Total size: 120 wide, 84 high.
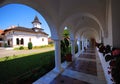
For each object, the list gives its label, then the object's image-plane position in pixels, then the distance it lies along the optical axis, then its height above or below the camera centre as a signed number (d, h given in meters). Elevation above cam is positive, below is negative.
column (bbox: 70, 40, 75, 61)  6.33 -0.65
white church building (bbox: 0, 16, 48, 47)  19.94 +1.82
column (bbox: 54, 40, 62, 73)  3.94 -0.79
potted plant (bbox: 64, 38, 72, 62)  5.52 -1.32
